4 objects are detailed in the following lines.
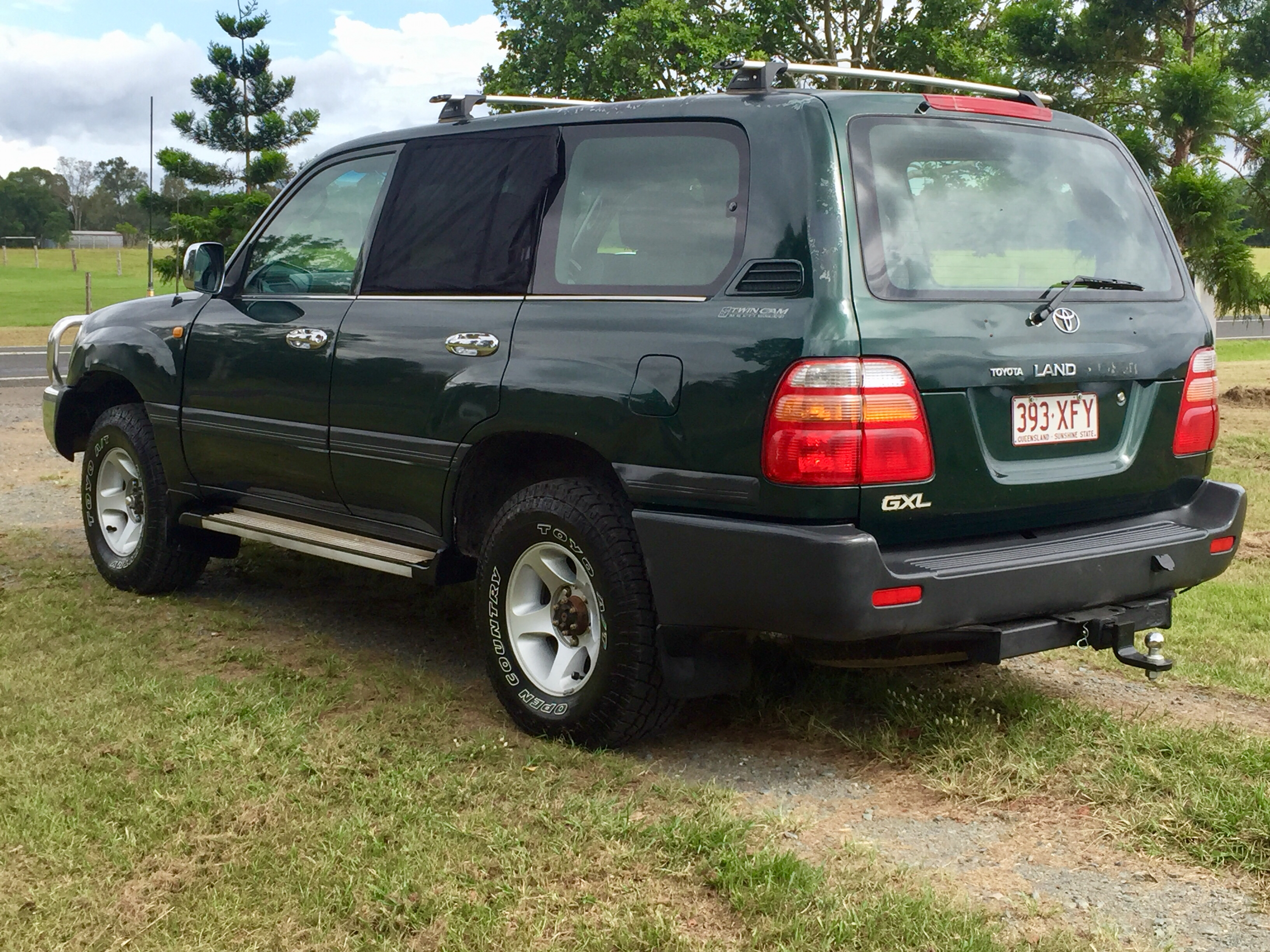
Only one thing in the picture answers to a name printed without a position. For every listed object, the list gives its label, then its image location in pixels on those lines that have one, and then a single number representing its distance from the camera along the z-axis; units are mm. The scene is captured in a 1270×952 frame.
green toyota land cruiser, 3619
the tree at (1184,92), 12023
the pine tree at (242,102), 25188
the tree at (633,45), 28312
